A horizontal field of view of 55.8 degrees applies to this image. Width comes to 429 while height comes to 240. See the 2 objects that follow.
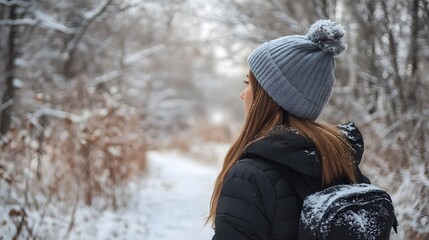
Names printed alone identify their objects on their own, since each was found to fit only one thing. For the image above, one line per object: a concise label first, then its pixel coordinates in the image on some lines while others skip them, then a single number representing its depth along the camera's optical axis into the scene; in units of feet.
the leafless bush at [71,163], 12.58
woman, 4.17
